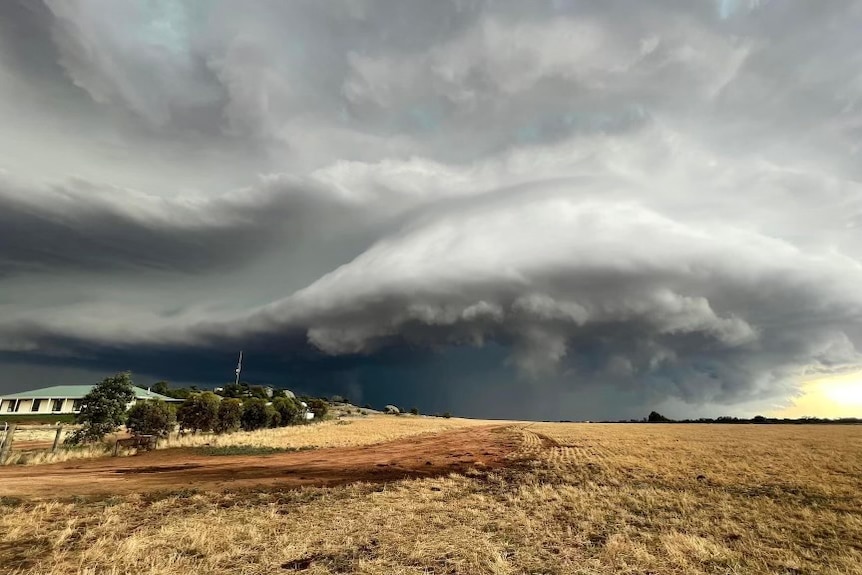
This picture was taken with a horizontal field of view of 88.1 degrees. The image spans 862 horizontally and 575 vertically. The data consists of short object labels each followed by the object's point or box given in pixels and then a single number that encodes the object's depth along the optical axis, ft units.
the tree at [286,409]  306.76
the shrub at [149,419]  165.37
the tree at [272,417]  270.63
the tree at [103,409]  150.00
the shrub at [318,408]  416.26
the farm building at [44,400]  295.07
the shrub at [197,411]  209.05
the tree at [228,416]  222.89
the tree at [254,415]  254.88
